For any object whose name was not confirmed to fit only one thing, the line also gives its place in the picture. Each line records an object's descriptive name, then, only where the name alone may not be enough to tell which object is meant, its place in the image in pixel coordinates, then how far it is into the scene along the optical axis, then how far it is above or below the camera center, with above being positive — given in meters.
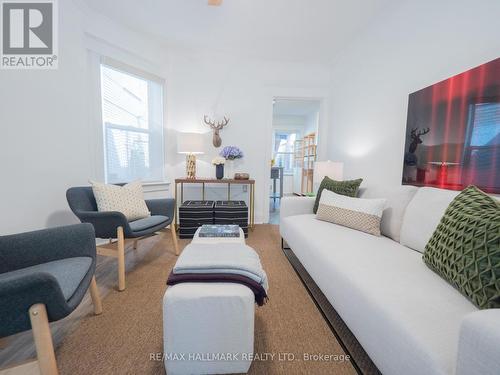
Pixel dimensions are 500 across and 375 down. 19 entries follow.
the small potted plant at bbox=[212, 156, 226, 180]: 3.08 +0.01
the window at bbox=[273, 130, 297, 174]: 6.57 +0.61
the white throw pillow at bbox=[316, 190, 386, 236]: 1.62 -0.35
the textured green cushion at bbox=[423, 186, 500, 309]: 0.71 -0.30
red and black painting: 1.23 +0.28
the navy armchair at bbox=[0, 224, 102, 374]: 0.73 -0.52
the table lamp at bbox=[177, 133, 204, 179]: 2.88 +0.31
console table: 2.97 -0.30
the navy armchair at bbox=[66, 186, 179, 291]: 1.58 -0.49
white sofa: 0.51 -0.50
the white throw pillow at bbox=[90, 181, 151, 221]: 1.77 -0.31
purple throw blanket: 0.96 -0.51
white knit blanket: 0.97 -0.46
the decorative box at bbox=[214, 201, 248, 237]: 2.77 -0.63
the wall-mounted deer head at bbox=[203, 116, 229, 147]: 3.21 +0.62
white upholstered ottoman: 0.87 -0.68
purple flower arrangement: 3.12 +0.21
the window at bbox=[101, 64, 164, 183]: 2.54 +0.52
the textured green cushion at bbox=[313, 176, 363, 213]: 2.02 -0.17
